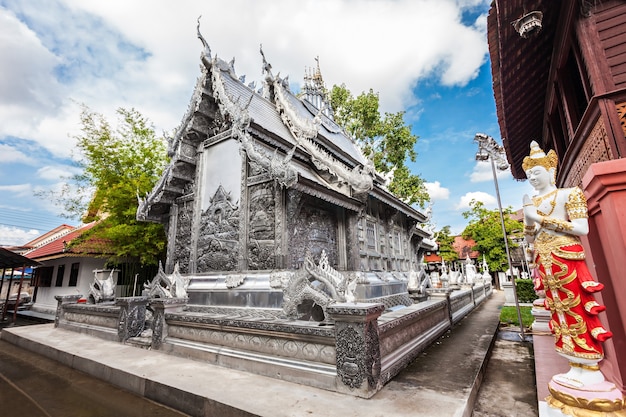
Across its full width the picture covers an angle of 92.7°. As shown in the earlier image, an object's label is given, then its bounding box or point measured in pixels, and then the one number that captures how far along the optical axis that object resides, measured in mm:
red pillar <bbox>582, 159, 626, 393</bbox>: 2242
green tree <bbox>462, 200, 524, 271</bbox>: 31531
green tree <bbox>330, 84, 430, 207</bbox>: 19281
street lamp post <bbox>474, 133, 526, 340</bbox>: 6801
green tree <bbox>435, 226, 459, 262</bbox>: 34125
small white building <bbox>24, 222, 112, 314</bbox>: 12748
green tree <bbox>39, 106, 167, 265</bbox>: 11422
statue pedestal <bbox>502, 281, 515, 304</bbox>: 12559
